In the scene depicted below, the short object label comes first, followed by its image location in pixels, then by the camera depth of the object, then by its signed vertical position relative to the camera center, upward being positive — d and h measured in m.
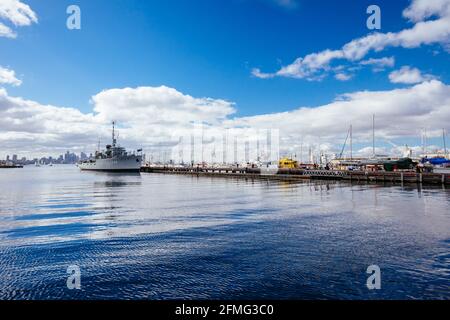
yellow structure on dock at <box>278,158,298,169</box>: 105.57 +0.75
